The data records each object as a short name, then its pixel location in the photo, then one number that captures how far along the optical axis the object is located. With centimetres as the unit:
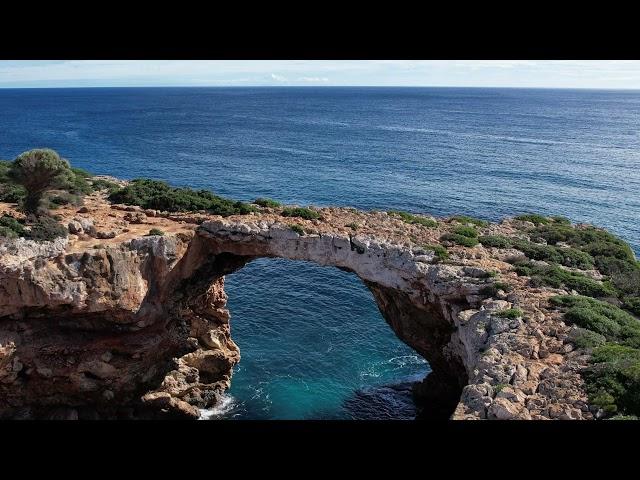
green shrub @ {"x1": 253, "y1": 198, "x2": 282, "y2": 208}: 3158
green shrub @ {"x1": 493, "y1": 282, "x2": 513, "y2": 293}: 2350
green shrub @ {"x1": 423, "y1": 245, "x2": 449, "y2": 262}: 2549
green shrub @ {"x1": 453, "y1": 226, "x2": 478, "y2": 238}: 2920
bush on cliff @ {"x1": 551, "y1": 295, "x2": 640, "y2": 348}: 2084
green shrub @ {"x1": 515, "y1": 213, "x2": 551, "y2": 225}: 3393
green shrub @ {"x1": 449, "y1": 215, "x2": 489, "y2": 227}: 3228
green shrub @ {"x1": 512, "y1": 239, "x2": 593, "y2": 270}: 2752
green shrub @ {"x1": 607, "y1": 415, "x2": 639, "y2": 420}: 1478
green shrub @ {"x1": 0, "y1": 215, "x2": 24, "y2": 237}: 2447
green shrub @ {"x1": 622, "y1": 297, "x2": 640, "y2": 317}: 2405
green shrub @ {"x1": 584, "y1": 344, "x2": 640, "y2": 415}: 1630
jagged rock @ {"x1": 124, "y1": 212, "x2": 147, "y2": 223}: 2852
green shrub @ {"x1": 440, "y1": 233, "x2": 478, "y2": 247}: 2790
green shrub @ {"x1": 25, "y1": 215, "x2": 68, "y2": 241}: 2430
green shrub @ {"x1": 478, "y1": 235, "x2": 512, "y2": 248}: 2852
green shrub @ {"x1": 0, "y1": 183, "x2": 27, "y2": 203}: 2958
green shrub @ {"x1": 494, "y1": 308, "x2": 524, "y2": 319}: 2152
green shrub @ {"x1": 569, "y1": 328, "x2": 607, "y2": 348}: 1957
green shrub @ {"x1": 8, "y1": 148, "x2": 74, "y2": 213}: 2691
